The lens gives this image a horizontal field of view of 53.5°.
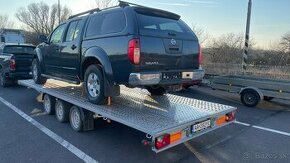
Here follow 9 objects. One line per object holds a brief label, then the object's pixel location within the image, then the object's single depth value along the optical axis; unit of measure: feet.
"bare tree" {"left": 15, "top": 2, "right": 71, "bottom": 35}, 221.60
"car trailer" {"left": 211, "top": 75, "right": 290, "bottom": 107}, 26.27
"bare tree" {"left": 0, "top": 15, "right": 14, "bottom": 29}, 253.44
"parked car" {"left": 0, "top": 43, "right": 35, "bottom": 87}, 37.11
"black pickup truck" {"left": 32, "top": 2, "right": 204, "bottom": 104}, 15.40
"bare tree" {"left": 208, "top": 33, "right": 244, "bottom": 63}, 71.26
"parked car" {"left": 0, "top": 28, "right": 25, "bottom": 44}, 87.88
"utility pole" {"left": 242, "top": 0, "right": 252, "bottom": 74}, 43.29
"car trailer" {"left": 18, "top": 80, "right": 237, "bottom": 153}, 12.77
